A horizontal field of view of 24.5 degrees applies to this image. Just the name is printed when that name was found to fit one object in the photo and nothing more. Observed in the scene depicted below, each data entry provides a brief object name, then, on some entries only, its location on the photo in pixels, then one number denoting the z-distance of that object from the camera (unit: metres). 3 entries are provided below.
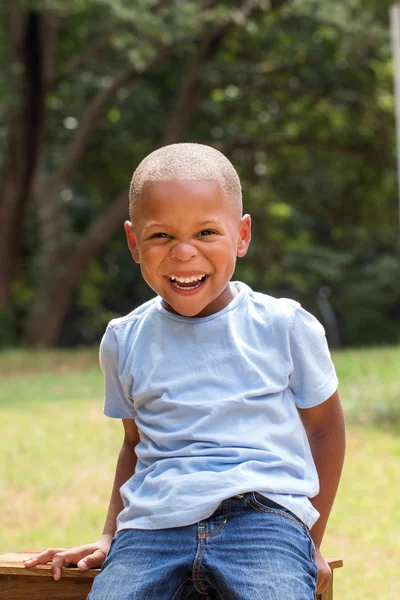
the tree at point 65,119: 13.73
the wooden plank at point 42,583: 2.07
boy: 1.83
